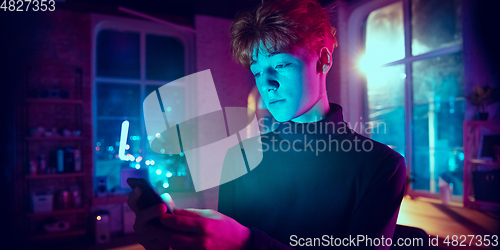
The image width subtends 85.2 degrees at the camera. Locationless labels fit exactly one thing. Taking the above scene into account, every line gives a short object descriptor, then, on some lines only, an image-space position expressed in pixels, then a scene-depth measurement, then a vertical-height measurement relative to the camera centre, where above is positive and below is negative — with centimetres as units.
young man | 69 -10
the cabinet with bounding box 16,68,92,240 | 368 -41
